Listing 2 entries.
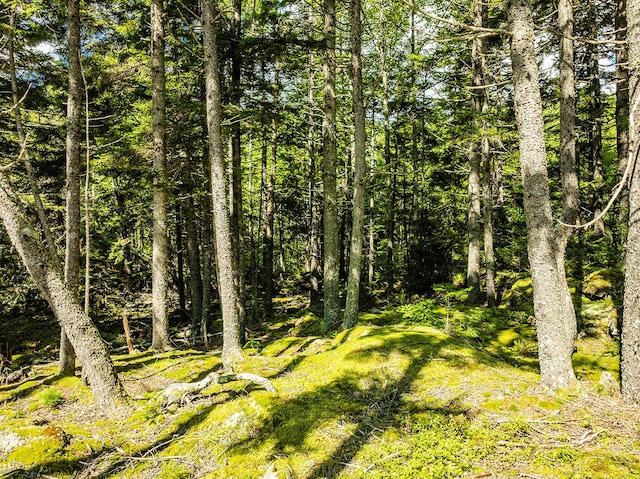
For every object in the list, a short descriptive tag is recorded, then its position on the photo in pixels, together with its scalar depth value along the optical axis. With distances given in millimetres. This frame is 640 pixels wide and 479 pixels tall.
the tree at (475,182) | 12344
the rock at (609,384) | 4223
